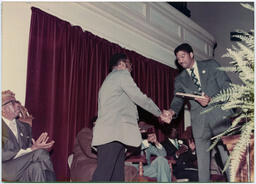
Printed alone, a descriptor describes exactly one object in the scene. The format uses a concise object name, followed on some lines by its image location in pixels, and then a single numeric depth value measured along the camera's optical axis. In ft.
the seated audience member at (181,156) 15.79
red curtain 12.74
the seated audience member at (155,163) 13.19
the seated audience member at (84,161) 11.84
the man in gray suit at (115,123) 9.72
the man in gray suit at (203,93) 11.14
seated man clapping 9.97
